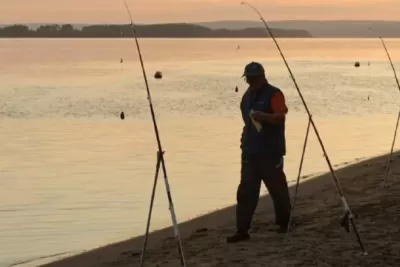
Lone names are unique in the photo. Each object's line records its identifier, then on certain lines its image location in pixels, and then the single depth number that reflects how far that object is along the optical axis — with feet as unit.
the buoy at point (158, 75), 306.43
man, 36.57
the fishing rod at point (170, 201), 28.39
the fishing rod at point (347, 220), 33.58
